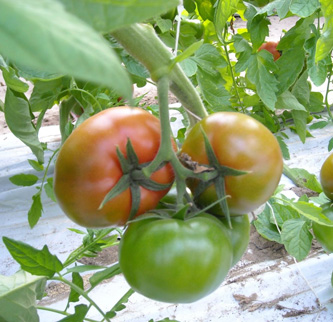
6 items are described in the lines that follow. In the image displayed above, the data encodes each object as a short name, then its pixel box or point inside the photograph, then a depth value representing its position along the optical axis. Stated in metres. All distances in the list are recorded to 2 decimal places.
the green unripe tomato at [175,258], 0.41
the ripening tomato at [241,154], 0.43
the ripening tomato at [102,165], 0.42
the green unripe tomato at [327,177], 0.84
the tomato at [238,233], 0.49
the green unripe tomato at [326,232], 0.85
